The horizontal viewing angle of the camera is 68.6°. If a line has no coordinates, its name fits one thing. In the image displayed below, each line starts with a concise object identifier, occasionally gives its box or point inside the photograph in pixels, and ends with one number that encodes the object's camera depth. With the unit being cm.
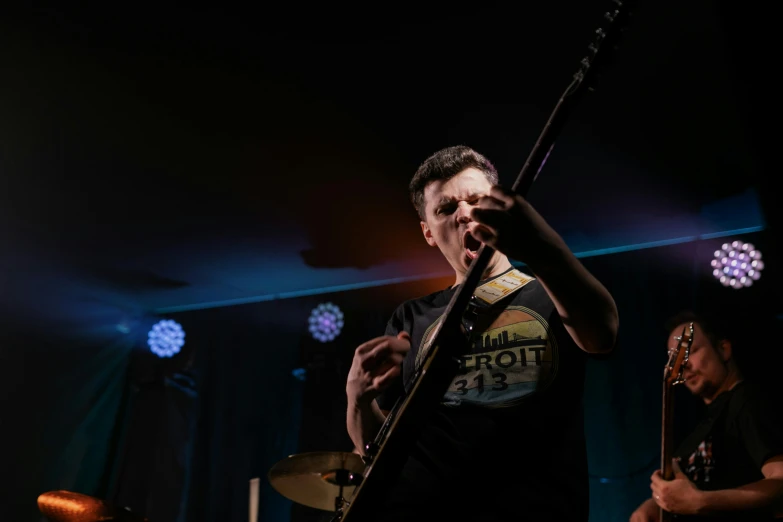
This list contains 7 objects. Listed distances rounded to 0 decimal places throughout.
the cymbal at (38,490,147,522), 246
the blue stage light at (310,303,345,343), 580
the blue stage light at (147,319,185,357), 647
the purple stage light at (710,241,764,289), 432
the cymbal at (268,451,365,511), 368
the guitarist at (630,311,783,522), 264
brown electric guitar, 302
